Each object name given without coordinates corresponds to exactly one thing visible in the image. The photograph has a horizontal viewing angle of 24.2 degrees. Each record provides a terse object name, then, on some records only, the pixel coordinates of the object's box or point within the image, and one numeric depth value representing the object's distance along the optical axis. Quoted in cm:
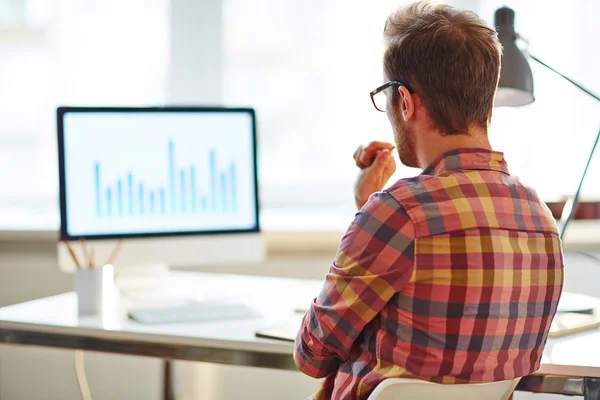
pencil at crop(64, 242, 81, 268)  331
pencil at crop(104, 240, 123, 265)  349
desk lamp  321
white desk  288
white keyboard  322
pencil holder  328
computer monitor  346
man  267
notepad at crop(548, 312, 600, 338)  312
